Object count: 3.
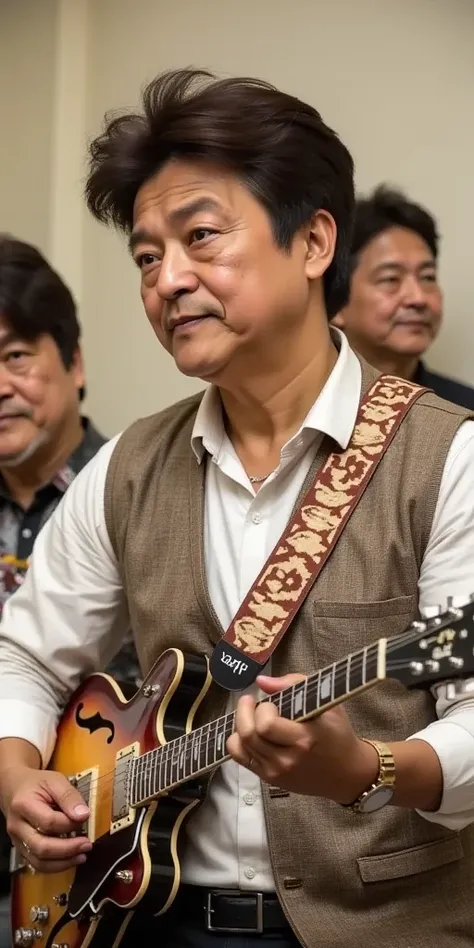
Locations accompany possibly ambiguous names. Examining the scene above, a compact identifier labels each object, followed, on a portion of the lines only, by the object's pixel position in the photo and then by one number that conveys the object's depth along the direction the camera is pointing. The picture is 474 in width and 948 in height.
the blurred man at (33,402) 2.17
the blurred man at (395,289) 2.48
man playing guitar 1.26
